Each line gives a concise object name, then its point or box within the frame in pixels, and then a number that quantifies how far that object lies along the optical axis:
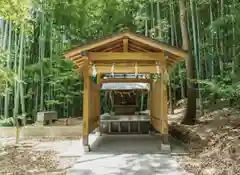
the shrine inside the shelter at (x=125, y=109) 6.22
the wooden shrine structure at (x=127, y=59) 4.17
